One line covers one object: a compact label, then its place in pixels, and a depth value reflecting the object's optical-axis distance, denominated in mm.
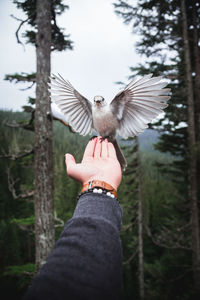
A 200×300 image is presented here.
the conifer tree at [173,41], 2029
